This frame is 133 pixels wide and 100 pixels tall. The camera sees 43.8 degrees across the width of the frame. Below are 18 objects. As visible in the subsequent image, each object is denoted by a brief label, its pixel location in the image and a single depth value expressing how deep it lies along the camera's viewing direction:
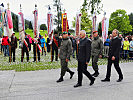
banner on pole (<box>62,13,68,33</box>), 11.21
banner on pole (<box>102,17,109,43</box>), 12.69
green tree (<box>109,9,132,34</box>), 59.57
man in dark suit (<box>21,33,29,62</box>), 11.62
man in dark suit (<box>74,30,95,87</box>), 5.53
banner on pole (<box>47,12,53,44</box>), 11.34
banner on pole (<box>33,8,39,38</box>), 10.96
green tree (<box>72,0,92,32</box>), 38.44
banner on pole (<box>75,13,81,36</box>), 12.40
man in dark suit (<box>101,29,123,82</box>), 6.09
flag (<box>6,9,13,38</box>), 10.61
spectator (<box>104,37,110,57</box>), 13.50
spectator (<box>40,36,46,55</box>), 16.36
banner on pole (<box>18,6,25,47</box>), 10.61
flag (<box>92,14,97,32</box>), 13.17
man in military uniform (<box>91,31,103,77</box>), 7.22
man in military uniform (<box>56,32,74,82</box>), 6.21
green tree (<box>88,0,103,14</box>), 27.52
